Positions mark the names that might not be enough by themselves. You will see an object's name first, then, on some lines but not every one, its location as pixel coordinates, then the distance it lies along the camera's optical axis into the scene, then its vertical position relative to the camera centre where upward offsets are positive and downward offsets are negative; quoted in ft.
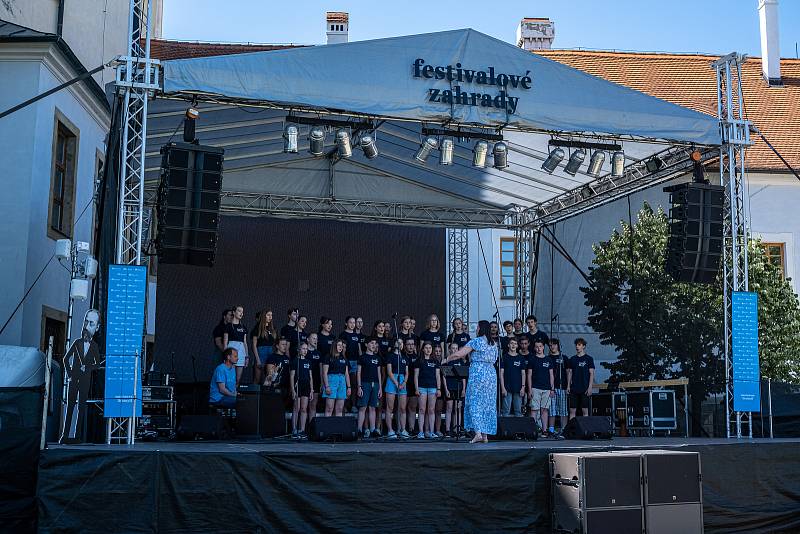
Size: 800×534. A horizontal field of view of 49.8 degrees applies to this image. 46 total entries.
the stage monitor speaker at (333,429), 35.17 -2.33
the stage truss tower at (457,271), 61.52 +7.52
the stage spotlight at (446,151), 39.17 +10.05
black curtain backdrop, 62.34 +6.92
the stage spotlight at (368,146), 39.32 +10.33
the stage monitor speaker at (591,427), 38.81 -2.31
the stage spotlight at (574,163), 41.50 +10.18
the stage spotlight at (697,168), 40.42 +9.76
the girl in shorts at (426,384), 42.22 -0.53
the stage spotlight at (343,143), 39.17 +10.43
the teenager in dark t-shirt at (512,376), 43.04 -0.07
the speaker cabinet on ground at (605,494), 25.07 -3.43
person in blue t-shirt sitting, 38.32 -0.35
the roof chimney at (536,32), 95.20 +37.71
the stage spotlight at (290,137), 37.68 +10.20
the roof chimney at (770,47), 88.69 +34.04
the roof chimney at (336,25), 88.80 +35.77
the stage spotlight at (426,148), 39.01 +10.23
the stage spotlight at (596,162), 41.86 +10.35
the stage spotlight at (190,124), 33.96 +9.65
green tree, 62.13 +4.62
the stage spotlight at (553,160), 41.16 +10.31
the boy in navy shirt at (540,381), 43.55 -0.30
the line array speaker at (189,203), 32.71 +6.31
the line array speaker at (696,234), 39.55 +6.57
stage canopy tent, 34.32 +11.94
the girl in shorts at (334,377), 40.16 -0.24
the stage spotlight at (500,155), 40.29 +10.24
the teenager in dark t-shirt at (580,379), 44.86 -0.18
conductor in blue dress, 34.78 -0.76
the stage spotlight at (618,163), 41.83 +10.31
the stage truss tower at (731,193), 39.73 +8.61
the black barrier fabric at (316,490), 24.57 -3.56
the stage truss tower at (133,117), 32.09 +9.62
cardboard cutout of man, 31.53 -0.19
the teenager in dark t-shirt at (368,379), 41.34 -0.32
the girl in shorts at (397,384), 41.65 -0.54
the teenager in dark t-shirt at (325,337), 41.65 +1.67
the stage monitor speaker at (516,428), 37.91 -2.34
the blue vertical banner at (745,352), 38.04 +1.16
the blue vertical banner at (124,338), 29.96 +1.09
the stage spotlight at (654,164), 43.62 +10.80
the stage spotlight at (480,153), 39.86 +10.18
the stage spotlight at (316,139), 38.70 +10.38
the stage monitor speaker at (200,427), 36.14 -2.41
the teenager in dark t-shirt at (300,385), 40.06 -0.64
